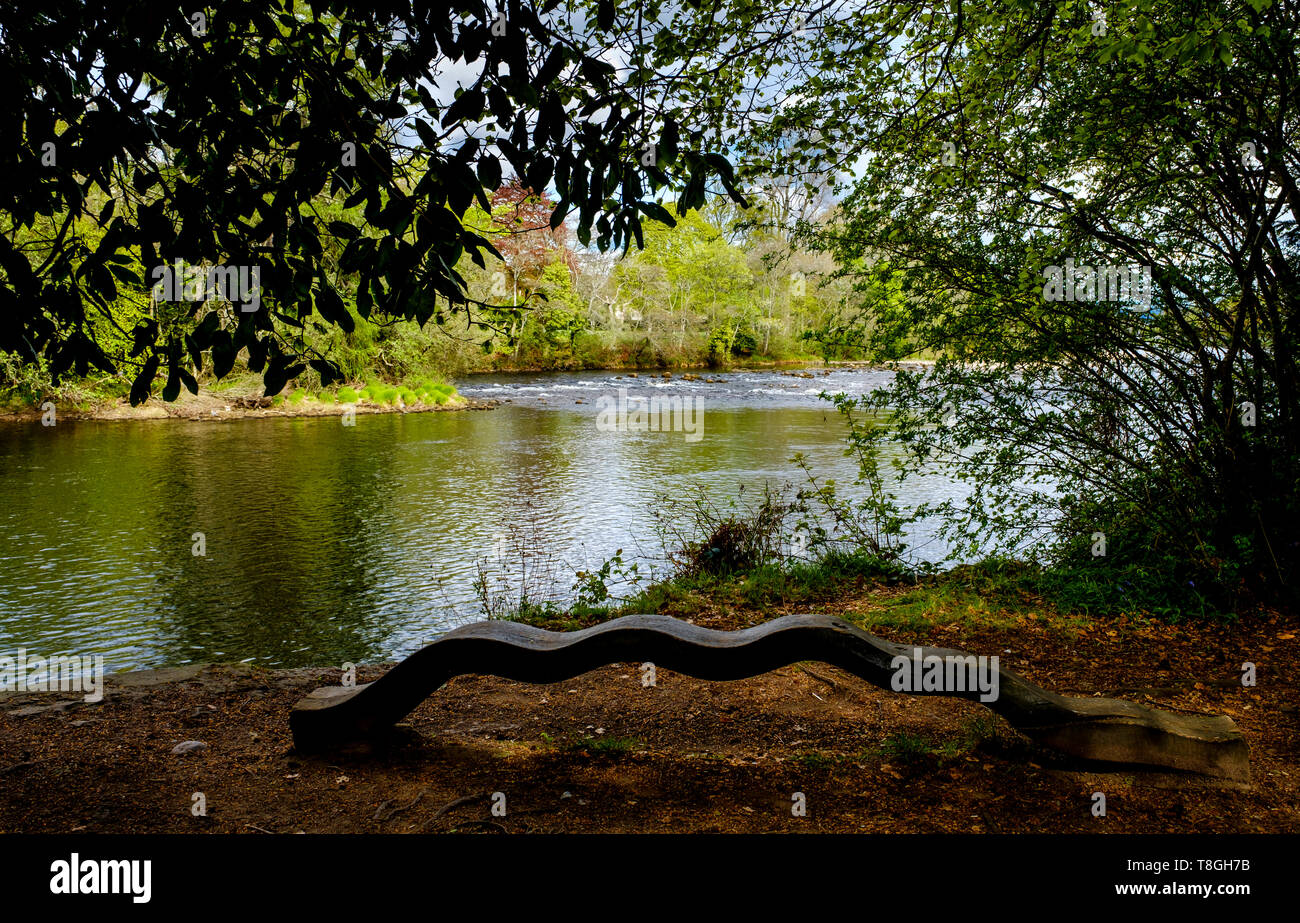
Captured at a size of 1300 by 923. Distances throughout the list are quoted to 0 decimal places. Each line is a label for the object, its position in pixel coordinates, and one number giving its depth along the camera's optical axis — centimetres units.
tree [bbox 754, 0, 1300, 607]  523
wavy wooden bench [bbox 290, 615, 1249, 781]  323
